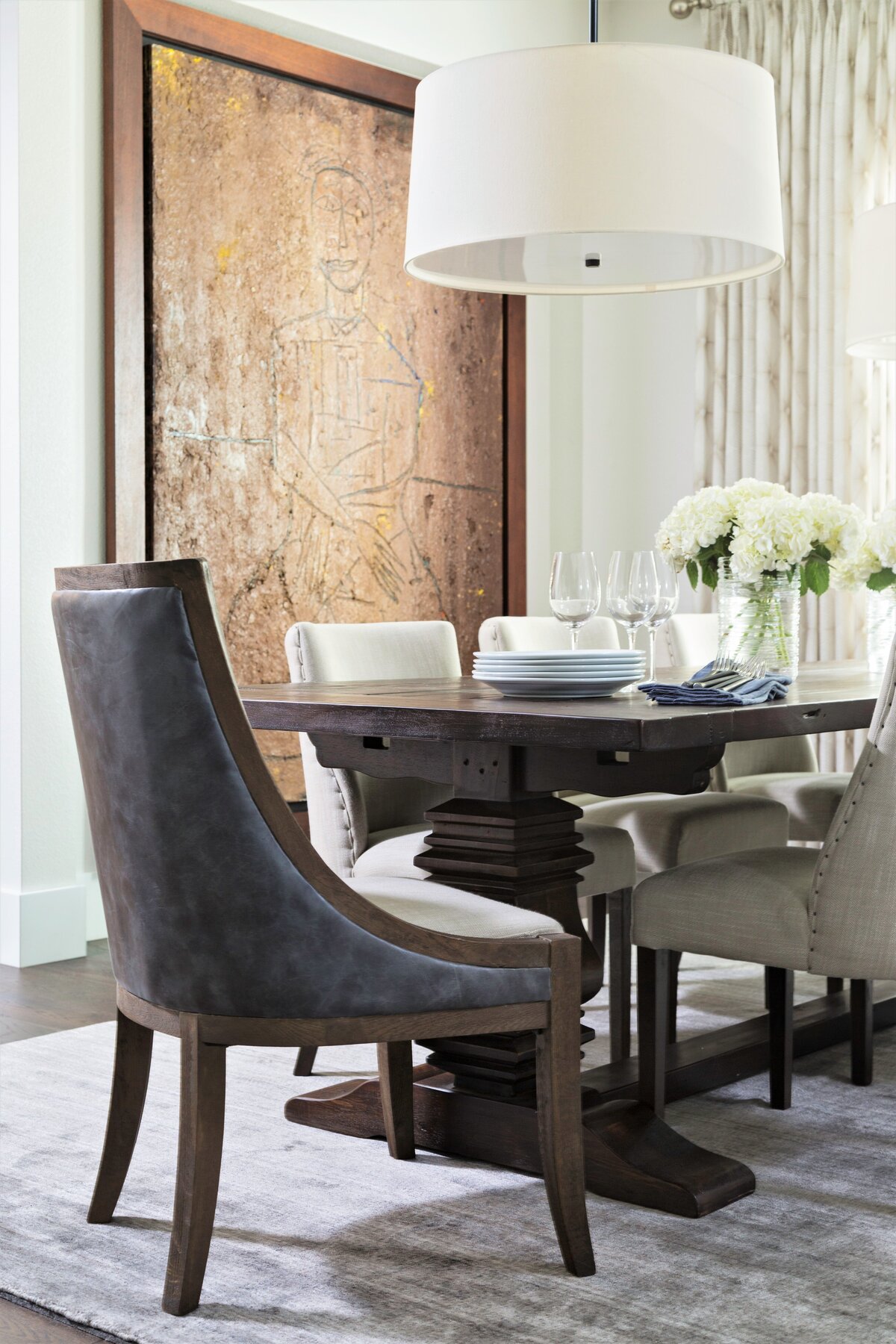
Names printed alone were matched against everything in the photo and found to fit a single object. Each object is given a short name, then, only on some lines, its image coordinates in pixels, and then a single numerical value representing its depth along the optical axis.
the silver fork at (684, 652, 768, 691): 2.51
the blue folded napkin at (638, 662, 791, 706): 2.25
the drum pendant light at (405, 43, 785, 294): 2.42
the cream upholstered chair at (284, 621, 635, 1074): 2.77
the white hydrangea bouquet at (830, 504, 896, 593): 2.90
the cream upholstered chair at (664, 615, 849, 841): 3.56
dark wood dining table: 2.08
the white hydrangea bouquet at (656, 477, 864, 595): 2.73
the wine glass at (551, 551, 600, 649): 2.42
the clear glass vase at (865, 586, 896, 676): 3.30
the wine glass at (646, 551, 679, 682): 2.50
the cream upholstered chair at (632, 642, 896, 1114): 2.16
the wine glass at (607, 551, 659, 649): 2.48
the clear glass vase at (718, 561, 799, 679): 2.85
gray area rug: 1.82
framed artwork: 4.06
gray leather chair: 1.73
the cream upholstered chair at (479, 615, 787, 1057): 3.09
